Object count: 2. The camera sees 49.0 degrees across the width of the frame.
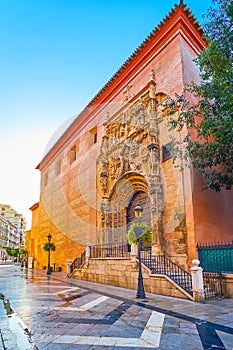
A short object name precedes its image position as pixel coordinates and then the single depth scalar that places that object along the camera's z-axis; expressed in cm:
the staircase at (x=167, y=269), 715
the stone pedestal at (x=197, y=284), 636
